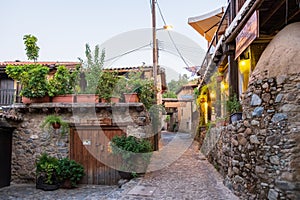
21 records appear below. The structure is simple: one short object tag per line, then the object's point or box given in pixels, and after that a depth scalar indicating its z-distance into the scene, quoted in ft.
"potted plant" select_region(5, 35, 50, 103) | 27.63
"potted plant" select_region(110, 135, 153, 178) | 24.04
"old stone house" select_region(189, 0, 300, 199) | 11.93
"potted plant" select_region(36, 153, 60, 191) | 25.46
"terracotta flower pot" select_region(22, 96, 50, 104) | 28.25
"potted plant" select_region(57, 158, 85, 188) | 25.71
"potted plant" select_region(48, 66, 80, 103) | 28.17
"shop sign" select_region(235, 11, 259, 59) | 14.56
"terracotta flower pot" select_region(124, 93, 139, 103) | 27.12
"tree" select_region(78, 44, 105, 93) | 27.48
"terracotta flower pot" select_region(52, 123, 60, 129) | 27.94
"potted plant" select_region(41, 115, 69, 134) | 27.68
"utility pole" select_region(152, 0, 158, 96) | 37.22
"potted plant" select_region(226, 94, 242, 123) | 18.82
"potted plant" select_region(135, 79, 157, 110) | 29.10
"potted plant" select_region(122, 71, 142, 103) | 27.22
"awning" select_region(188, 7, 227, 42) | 34.52
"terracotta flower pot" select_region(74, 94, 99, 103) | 27.20
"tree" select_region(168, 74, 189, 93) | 114.21
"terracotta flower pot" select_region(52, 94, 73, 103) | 28.12
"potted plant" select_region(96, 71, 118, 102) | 27.04
